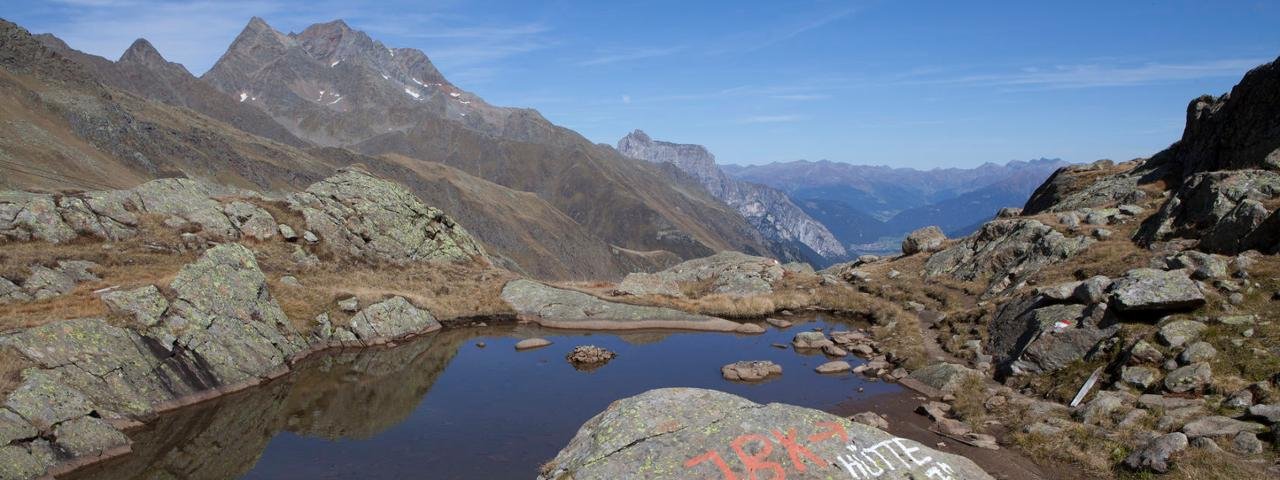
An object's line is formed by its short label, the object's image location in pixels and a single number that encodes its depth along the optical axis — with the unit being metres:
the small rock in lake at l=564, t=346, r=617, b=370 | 42.16
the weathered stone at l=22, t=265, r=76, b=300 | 36.09
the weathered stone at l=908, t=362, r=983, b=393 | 33.62
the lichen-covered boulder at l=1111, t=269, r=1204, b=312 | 29.67
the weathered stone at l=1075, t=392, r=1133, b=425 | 24.95
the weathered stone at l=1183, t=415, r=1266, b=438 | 20.92
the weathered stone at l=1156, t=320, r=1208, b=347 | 27.78
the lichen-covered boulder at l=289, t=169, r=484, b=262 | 59.91
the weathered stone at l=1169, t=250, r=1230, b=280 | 32.12
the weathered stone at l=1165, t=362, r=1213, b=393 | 24.95
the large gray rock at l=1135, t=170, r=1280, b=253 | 35.62
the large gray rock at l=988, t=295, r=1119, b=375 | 31.38
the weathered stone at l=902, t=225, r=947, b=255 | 69.94
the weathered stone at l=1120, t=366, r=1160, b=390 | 26.44
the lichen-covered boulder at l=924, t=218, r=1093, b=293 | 48.47
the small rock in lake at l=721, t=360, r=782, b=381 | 38.81
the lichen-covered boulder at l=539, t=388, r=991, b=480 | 18.47
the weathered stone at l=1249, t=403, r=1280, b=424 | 20.84
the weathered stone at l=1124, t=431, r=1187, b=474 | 20.42
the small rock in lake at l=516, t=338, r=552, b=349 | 45.94
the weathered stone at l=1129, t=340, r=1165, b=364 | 27.47
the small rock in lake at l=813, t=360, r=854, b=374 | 40.28
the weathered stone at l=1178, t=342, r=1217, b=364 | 26.17
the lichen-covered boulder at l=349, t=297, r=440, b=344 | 45.31
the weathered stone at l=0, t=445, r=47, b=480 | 22.45
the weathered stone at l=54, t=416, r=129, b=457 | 25.09
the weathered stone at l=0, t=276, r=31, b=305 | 34.56
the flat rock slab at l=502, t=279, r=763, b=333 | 52.47
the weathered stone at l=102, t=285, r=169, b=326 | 33.19
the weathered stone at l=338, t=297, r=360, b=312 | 45.97
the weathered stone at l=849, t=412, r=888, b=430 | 28.56
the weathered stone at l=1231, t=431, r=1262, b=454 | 19.75
